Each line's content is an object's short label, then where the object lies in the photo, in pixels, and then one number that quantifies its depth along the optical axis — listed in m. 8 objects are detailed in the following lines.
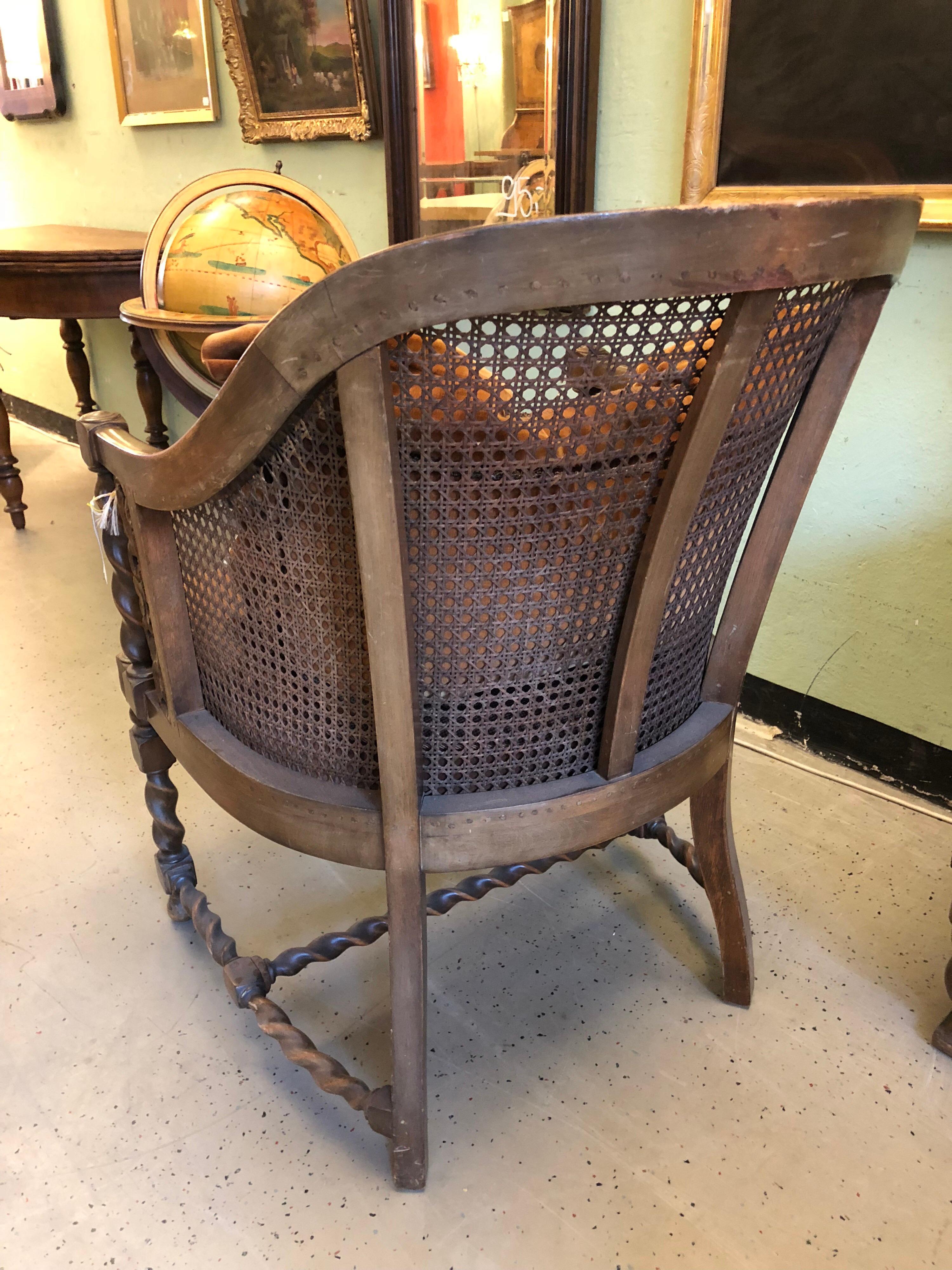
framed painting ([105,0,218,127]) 3.17
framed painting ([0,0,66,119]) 3.98
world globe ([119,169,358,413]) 1.99
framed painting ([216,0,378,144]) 2.57
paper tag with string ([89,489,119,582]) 1.27
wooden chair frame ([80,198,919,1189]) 0.70
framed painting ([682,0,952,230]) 1.57
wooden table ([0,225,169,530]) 2.82
